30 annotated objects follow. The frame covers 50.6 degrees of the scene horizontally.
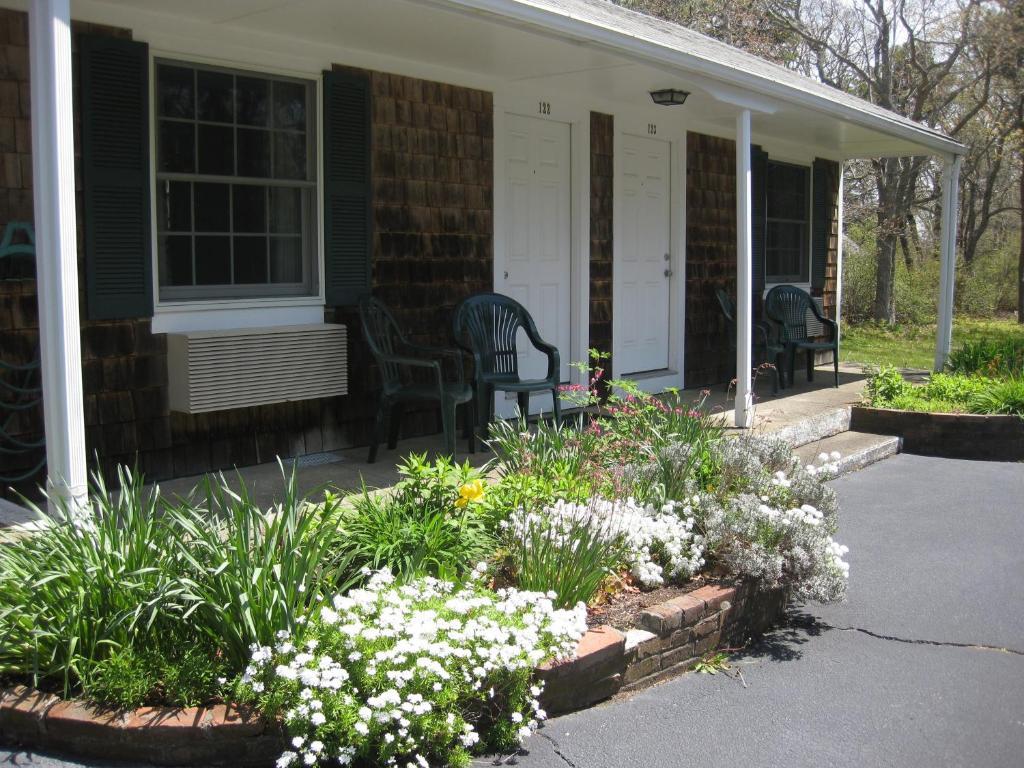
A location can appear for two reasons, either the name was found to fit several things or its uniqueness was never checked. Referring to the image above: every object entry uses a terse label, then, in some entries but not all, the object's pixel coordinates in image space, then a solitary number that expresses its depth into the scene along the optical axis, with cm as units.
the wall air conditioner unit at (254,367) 566
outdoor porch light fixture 768
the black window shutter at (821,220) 1188
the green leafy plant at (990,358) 929
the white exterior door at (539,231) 779
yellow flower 388
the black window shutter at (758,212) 1052
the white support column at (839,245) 1244
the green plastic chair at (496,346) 665
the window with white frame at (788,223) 1119
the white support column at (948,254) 1034
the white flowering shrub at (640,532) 400
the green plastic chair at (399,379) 611
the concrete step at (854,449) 745
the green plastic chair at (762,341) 959
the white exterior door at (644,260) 888
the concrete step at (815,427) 761
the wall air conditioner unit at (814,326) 1127
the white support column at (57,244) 371
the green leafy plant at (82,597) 308
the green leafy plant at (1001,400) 820
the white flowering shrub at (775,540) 416
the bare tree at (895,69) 1864
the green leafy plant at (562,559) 374
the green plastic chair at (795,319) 995
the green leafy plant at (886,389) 862
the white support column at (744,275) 722
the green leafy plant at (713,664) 394
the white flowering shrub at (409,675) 287
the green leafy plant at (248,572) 309
